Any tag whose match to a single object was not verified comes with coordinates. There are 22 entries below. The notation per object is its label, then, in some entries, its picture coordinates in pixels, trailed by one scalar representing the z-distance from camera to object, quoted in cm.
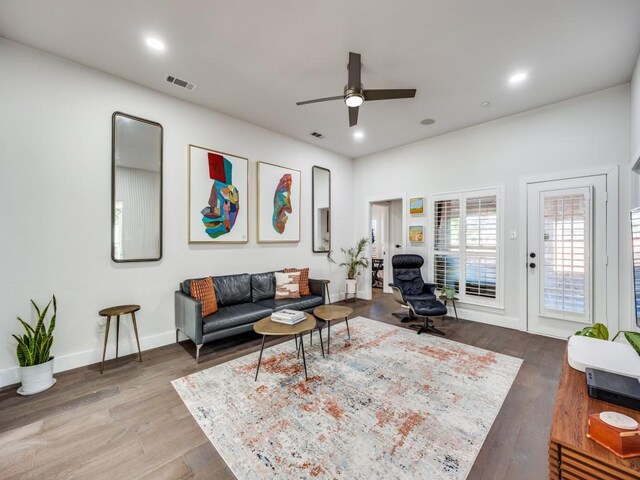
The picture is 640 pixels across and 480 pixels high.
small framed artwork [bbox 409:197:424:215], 513
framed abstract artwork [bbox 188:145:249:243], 374
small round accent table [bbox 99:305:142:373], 280
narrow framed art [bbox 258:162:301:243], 450
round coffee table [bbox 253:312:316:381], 257
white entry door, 341
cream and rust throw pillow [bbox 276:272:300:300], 419
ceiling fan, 264
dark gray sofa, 305
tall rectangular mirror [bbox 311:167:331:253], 540
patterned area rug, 167
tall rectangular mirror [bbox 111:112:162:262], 312
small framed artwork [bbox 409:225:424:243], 514
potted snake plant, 241
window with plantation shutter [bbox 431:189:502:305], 430
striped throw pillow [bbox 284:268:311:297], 443
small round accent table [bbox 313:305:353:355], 317
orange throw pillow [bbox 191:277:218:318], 331
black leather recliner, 384
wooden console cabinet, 88
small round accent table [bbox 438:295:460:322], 455
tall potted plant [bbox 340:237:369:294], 578
